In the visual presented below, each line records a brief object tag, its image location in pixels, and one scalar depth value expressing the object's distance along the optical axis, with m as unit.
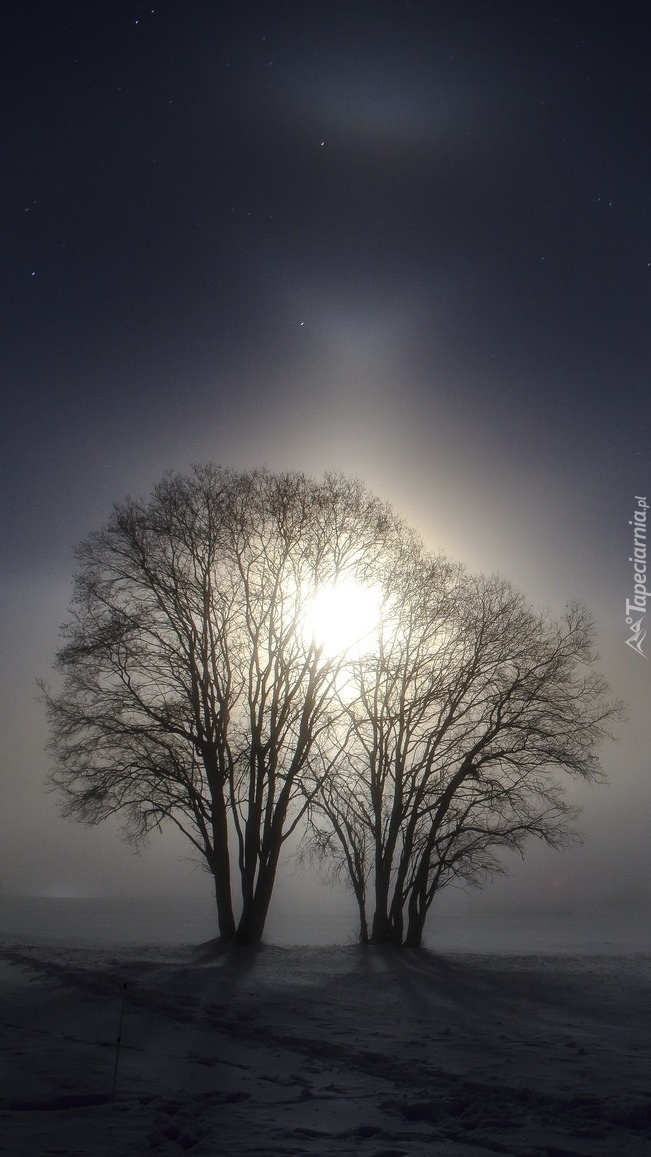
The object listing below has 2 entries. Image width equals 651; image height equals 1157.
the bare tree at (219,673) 25.23
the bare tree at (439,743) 26.88
